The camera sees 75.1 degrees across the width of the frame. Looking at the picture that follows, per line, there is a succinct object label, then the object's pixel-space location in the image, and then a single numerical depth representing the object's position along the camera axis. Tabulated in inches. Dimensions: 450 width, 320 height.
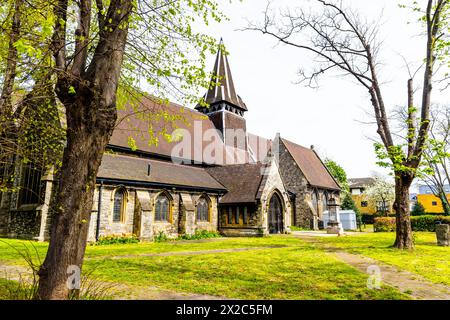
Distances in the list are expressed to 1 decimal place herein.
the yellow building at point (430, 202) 2250.2
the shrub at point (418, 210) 1753.4
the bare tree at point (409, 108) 505.0
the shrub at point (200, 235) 771.9
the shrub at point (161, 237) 714.4
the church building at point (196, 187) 659.4
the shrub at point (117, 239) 616.1
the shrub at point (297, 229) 1164.6
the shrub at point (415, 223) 1123.3
